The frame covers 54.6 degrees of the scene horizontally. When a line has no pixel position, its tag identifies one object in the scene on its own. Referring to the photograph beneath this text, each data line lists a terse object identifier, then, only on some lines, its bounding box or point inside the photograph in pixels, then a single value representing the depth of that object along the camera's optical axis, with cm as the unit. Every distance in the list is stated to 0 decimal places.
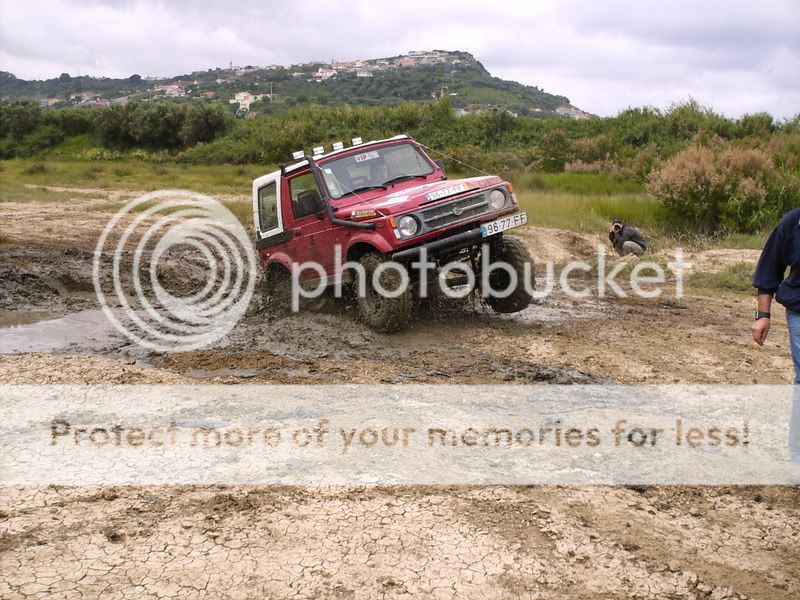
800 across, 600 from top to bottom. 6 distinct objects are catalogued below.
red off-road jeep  795
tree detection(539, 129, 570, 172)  3034
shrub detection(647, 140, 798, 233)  1605
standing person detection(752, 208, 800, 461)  469
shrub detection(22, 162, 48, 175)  3366
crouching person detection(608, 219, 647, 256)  1488
